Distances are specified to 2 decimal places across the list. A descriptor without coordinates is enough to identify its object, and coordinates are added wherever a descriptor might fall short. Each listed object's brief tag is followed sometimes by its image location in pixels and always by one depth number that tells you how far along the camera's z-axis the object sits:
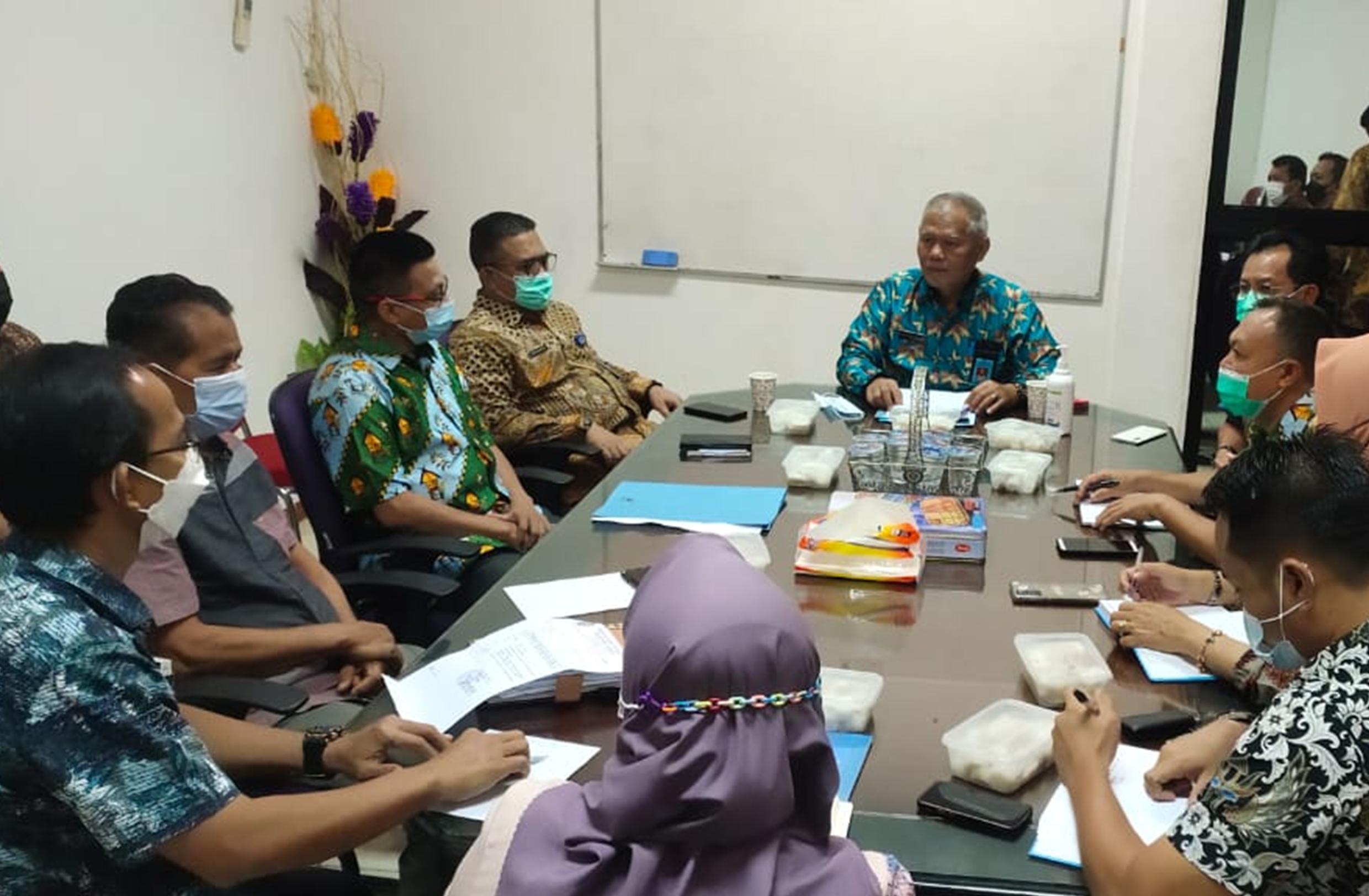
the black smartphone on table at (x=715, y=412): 2.91
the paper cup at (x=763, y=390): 2.95
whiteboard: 3.99
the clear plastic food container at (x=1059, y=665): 1.41
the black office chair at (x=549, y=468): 2.95
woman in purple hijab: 0.91
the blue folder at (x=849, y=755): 1.24
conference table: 1.15
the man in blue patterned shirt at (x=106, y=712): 1.07
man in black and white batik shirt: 1.00
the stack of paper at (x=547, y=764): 1.22
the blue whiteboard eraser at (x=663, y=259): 4.44
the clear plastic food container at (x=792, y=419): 2.79
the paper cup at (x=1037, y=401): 2.83
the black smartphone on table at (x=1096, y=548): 1.95
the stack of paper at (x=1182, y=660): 1.48
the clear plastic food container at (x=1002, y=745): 1.23
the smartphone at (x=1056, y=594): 1.73
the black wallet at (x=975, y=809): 1.15
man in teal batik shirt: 3.17
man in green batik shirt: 2.31
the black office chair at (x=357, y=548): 2.18
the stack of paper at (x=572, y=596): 1.72
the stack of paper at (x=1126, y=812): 1.13
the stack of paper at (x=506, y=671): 1.42
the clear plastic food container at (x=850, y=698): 1.35
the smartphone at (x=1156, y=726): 1.33
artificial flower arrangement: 4.30
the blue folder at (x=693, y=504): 2.12
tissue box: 1.89
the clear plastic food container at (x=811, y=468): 2.34
